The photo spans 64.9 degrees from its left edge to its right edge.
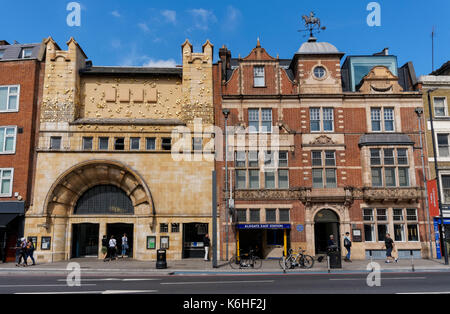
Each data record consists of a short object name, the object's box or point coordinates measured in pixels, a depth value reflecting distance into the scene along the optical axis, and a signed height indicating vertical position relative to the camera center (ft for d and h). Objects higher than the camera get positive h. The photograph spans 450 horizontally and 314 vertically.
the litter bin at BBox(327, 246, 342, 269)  63.10 -7.64
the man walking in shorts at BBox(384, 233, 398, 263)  72.84 -6.62
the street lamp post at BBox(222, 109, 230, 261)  79.01 +10.07
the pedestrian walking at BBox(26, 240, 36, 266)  69.82 -6.45
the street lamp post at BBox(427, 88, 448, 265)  67.82 +1.30
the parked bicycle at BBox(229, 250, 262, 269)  65.98 -9.14
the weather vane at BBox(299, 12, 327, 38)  93.20 +50.62
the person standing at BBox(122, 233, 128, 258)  80.84 -6.26
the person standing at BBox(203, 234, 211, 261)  76.46 -6.28
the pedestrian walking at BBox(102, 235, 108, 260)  79.36 -6.85
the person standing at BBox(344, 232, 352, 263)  73.77 -6.62
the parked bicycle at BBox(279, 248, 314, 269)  63.62 -8.51
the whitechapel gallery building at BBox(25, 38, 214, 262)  80.23 +12.32
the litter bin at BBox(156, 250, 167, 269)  64.69 -8.14
